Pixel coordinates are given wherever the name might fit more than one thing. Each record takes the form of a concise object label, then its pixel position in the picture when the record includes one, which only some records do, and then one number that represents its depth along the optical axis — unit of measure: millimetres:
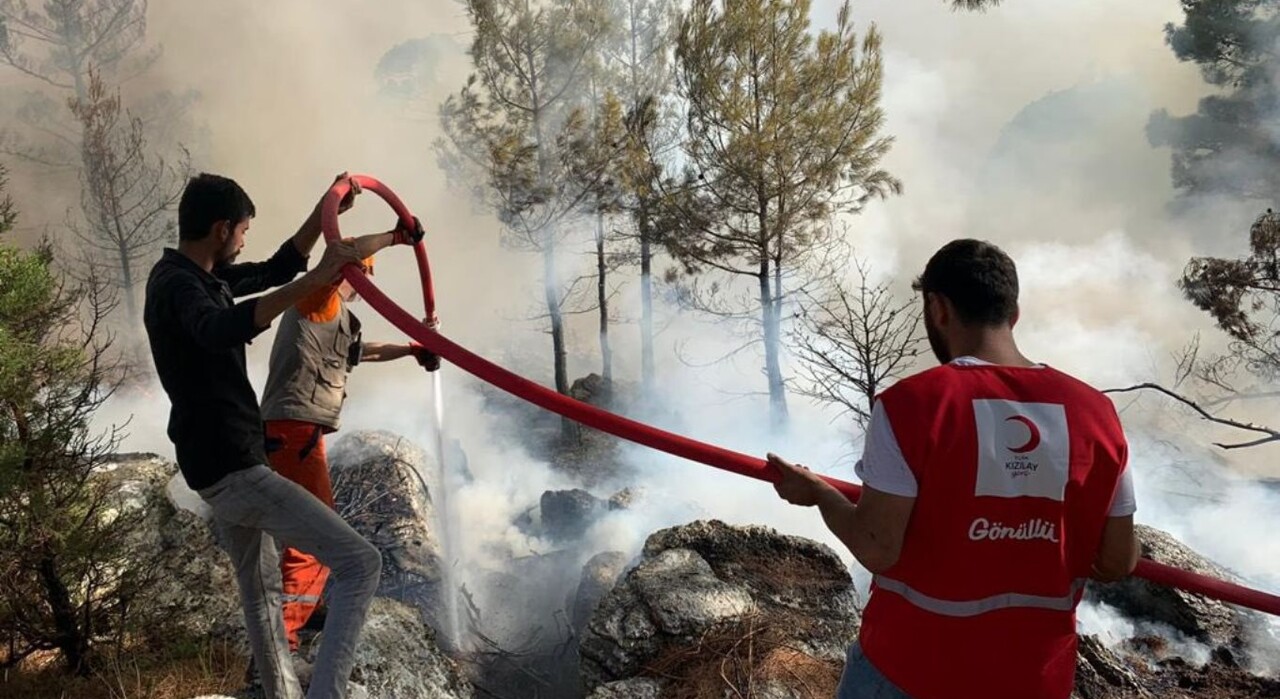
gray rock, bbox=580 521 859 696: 3254
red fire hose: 2318
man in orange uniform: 3248
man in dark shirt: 2270
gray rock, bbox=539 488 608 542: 9406
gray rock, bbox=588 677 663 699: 3016
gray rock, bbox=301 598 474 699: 2979
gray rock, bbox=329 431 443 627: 5707
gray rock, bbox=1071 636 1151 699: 3582
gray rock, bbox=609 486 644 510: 9072
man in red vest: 1483
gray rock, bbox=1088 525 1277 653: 4914
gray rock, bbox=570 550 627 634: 5500
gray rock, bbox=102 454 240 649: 3750
